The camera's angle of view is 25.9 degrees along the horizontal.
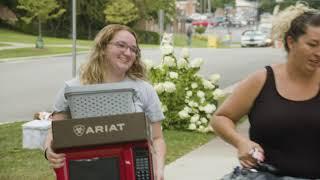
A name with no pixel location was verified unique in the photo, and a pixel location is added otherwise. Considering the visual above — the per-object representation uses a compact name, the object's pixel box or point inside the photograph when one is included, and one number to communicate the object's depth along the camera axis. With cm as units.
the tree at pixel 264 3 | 7062
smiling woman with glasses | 363
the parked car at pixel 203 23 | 8872
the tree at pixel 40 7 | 3956
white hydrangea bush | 1006
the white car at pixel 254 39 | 5578
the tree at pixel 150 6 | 5650
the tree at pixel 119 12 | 5022
